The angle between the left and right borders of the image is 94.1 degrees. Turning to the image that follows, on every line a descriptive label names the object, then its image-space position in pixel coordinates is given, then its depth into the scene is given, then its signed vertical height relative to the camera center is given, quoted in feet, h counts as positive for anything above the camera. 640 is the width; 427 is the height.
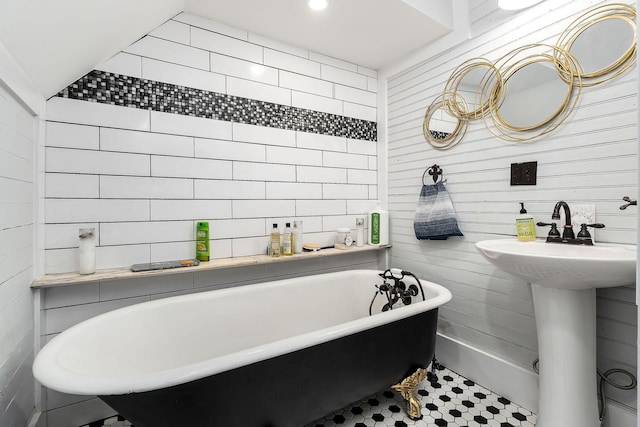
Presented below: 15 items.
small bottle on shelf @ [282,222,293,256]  6.86 -0.65
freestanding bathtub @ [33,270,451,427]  3.17 -1.98
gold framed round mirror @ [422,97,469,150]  6.74 +2.07
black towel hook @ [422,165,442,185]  7.13 +1.04
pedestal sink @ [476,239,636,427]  4.17 -1.78
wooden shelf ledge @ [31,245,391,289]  4.70 -1.00
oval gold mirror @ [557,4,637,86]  4.44 +2.72
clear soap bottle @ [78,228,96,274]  5.00 -0.58
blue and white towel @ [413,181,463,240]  6.73 -0.01
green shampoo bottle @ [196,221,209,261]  6.05 -0.53
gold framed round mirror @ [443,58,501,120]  6.15 +2.75
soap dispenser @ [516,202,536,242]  5.36 -0.26
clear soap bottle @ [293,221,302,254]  7.14 -0.55
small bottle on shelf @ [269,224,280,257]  6.72 -0.65
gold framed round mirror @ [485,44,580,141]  5.08 +2.21
